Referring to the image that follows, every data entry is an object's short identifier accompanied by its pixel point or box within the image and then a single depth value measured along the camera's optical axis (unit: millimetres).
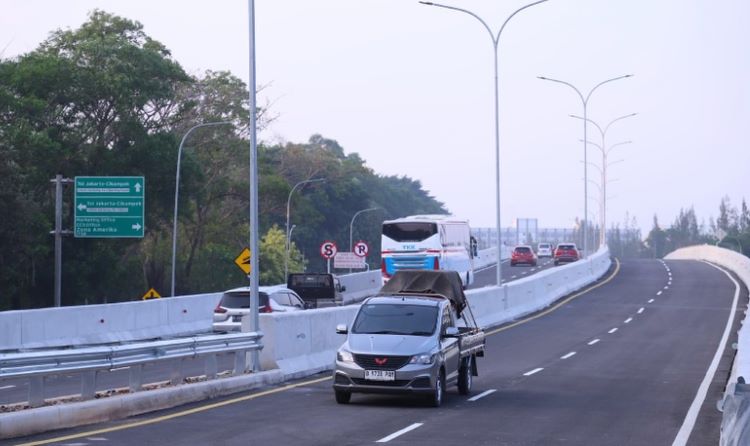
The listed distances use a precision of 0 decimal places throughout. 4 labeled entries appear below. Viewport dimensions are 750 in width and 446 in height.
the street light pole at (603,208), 81812
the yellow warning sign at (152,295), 42550
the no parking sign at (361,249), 69169
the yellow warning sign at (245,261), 44438
